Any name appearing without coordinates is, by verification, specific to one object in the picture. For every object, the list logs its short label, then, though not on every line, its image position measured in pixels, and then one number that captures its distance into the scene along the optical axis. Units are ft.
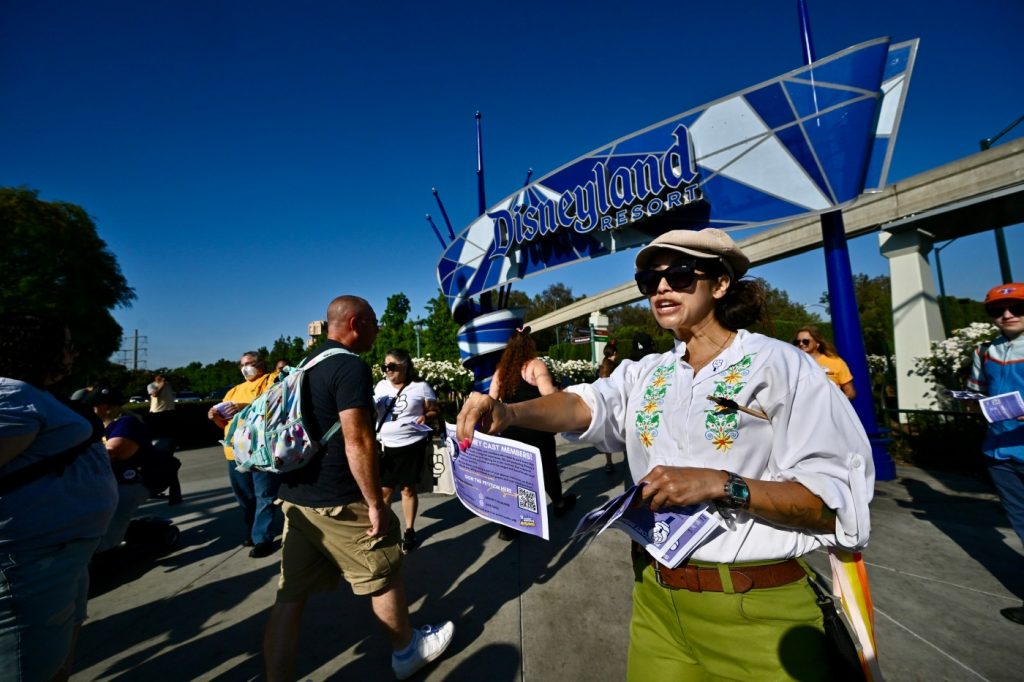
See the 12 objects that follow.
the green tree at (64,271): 53.16
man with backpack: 6.95
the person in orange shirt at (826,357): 15.05
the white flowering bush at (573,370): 48.32
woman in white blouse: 3.57
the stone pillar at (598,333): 70.27
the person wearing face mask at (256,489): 13.15
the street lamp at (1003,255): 34.76
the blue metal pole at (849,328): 17.67
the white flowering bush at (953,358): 18.58
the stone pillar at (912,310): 24.84
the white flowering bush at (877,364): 36.22
